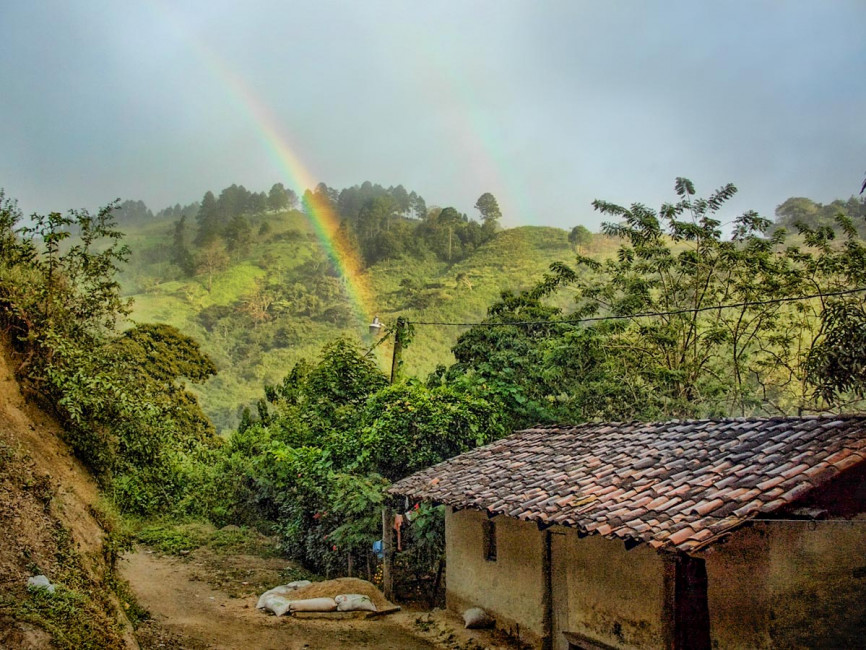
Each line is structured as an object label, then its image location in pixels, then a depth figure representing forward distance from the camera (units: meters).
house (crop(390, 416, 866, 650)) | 7.26
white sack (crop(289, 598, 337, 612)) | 12.70
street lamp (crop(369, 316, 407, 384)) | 18.81
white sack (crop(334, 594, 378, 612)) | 12.79
